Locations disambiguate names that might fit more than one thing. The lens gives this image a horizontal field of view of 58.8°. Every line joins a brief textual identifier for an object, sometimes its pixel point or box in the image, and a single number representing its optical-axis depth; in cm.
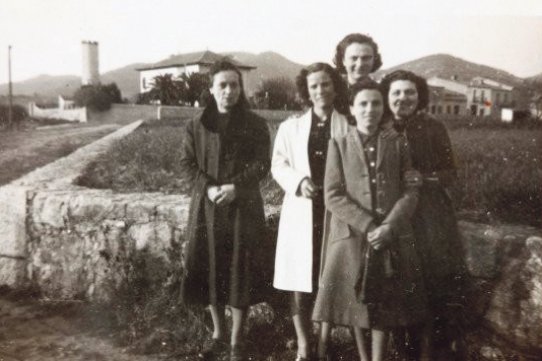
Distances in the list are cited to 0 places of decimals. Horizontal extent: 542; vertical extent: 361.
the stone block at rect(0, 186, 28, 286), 435
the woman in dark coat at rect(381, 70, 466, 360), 267
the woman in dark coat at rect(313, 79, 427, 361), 255
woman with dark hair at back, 302
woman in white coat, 292
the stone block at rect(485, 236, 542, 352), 269
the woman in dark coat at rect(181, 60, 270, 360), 311
